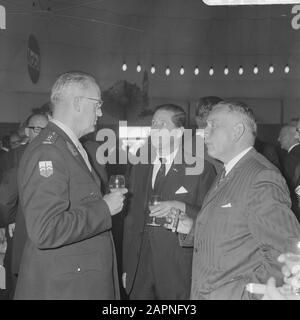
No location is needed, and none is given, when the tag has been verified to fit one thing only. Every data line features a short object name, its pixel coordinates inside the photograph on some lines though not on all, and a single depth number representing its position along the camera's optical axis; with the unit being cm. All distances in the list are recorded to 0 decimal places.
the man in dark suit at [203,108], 373
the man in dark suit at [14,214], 292
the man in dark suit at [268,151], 429
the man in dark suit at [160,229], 299
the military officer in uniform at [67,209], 199
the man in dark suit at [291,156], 416
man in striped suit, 188
